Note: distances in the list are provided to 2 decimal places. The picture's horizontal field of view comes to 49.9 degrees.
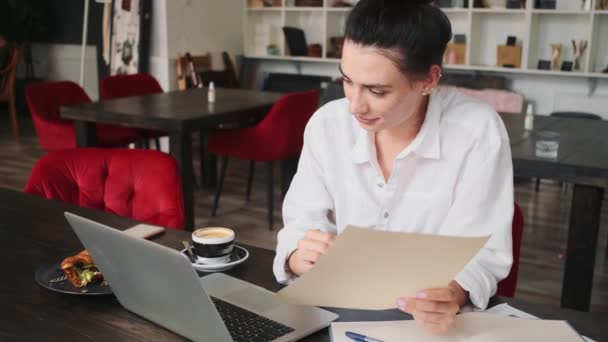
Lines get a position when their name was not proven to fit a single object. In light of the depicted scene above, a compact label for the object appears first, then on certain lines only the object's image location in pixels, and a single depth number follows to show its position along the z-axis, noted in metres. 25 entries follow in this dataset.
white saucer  1.34
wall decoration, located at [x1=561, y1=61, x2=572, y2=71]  5.23
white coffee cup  1.35
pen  1.03
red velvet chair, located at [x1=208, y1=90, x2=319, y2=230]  3.93
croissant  1.27
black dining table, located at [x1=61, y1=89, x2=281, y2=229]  3.55
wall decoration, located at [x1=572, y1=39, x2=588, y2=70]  5.14
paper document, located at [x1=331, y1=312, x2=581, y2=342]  1.03
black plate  1.23
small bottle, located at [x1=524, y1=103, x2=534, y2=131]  3.18
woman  1.19
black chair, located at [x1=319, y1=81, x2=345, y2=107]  4.47
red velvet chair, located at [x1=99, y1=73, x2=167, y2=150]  4.65
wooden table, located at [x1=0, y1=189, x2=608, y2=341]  1.09
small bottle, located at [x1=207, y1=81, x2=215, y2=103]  4.20
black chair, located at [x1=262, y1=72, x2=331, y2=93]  6.39
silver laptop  0.96
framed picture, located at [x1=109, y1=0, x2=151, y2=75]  5.95
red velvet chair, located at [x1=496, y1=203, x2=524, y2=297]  1.55
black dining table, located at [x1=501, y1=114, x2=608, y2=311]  2.41
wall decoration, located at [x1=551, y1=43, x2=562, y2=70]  5.22
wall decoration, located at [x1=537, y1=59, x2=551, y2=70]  5.33
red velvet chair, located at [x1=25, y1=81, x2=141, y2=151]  4.29
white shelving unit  5.16
